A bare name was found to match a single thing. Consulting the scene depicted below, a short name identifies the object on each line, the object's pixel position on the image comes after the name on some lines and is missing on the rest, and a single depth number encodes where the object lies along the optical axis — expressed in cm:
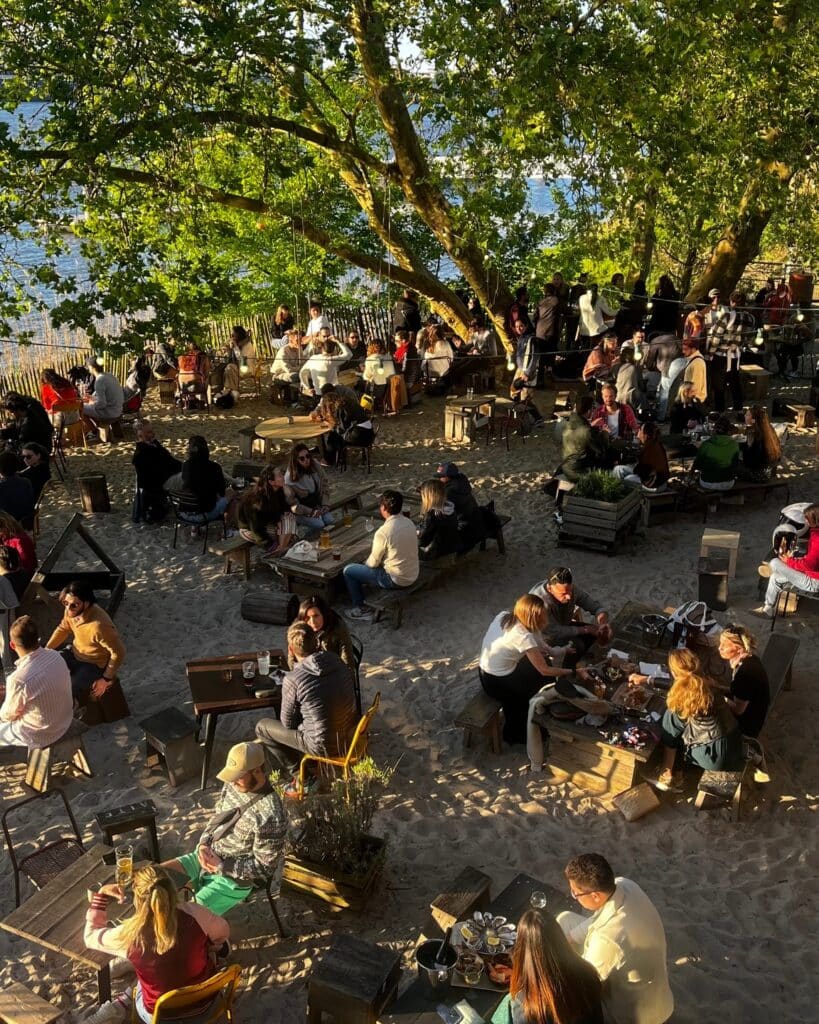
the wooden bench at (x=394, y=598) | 885
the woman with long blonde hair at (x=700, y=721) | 611
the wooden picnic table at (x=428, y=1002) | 457
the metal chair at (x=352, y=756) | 616
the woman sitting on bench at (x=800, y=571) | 840
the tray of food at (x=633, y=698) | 675
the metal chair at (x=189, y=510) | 1053
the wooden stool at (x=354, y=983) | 468
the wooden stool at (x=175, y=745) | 689
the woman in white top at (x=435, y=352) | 1588
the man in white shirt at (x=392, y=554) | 877
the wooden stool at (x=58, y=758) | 679
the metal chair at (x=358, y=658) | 727
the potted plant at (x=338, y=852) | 561
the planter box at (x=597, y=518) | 1012
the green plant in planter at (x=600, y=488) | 1026
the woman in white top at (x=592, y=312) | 1591
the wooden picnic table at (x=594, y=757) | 648
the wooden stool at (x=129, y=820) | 589
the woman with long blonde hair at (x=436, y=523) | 934
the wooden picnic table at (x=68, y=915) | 504
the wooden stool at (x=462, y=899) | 512
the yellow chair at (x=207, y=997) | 437
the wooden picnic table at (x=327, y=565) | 917
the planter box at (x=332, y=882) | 559
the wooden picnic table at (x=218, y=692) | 691
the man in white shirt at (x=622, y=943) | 438
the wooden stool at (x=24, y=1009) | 483
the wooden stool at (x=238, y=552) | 988
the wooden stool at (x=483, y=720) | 693
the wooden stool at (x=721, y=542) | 945
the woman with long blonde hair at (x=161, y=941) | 432
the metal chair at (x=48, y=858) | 587
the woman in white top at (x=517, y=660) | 689
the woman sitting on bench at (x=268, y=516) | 970
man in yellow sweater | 742
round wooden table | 1244
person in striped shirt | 663
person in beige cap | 527
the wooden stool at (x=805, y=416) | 1407
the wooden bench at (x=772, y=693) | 630
